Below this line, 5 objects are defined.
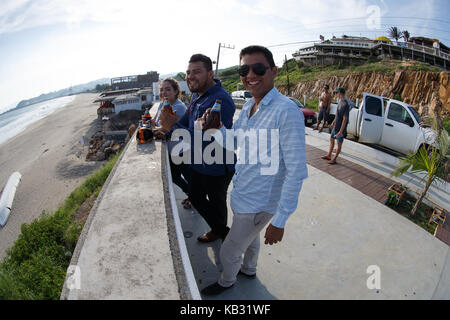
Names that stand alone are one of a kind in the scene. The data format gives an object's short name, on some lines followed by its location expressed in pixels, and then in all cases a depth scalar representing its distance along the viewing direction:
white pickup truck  6.72
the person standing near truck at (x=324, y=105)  7.65
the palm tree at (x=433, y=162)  3.85
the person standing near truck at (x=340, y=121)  5.75
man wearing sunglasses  1.66
